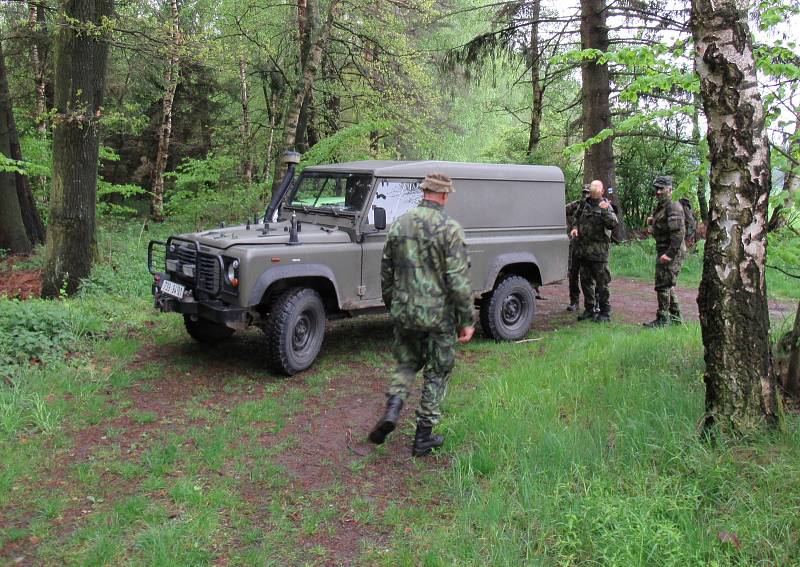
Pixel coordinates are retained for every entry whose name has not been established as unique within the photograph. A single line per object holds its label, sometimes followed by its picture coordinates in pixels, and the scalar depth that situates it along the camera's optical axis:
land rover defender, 5.75
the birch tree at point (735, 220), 3.57
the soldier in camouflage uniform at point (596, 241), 8.15
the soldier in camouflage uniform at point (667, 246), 7.61
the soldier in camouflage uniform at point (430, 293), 4.25
